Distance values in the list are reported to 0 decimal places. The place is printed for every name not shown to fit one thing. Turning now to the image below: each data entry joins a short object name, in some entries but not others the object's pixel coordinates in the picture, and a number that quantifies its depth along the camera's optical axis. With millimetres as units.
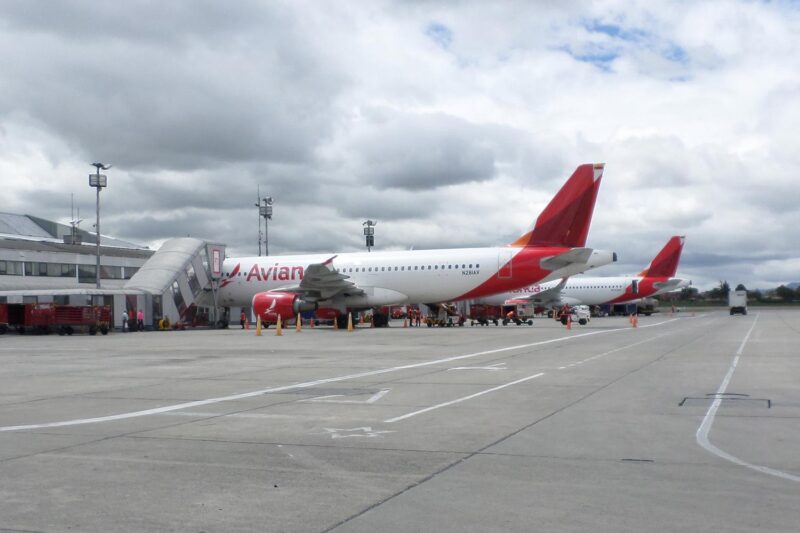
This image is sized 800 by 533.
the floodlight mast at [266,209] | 64938
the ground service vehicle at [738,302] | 80250
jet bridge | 43031
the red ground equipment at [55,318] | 37625
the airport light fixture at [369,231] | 68375
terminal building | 43062
